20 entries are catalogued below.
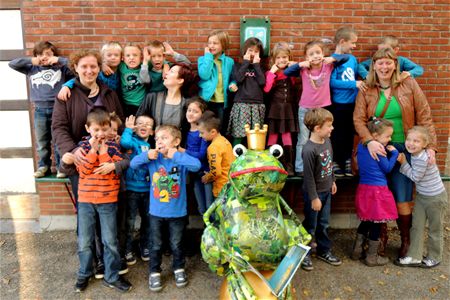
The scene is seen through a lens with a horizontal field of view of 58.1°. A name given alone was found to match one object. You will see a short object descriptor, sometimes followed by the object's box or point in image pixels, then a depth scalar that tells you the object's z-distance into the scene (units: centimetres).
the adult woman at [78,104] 412
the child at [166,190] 390
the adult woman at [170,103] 455
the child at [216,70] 478
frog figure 320
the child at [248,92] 480
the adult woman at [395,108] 462
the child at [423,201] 439
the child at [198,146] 440
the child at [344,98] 493
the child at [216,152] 429
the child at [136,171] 429
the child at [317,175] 421
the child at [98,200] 388
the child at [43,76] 483
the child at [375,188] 446
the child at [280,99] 486
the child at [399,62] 500
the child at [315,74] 475
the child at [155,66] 468
